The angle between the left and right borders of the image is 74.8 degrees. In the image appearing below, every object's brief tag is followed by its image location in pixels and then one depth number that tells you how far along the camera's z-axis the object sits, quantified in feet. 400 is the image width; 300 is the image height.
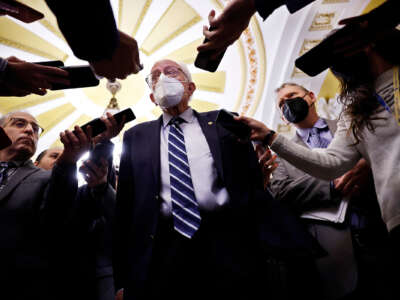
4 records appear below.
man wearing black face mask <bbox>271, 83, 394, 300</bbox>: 4.55
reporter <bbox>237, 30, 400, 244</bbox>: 3.46
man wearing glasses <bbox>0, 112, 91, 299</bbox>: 4.66
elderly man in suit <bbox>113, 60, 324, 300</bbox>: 3.78
